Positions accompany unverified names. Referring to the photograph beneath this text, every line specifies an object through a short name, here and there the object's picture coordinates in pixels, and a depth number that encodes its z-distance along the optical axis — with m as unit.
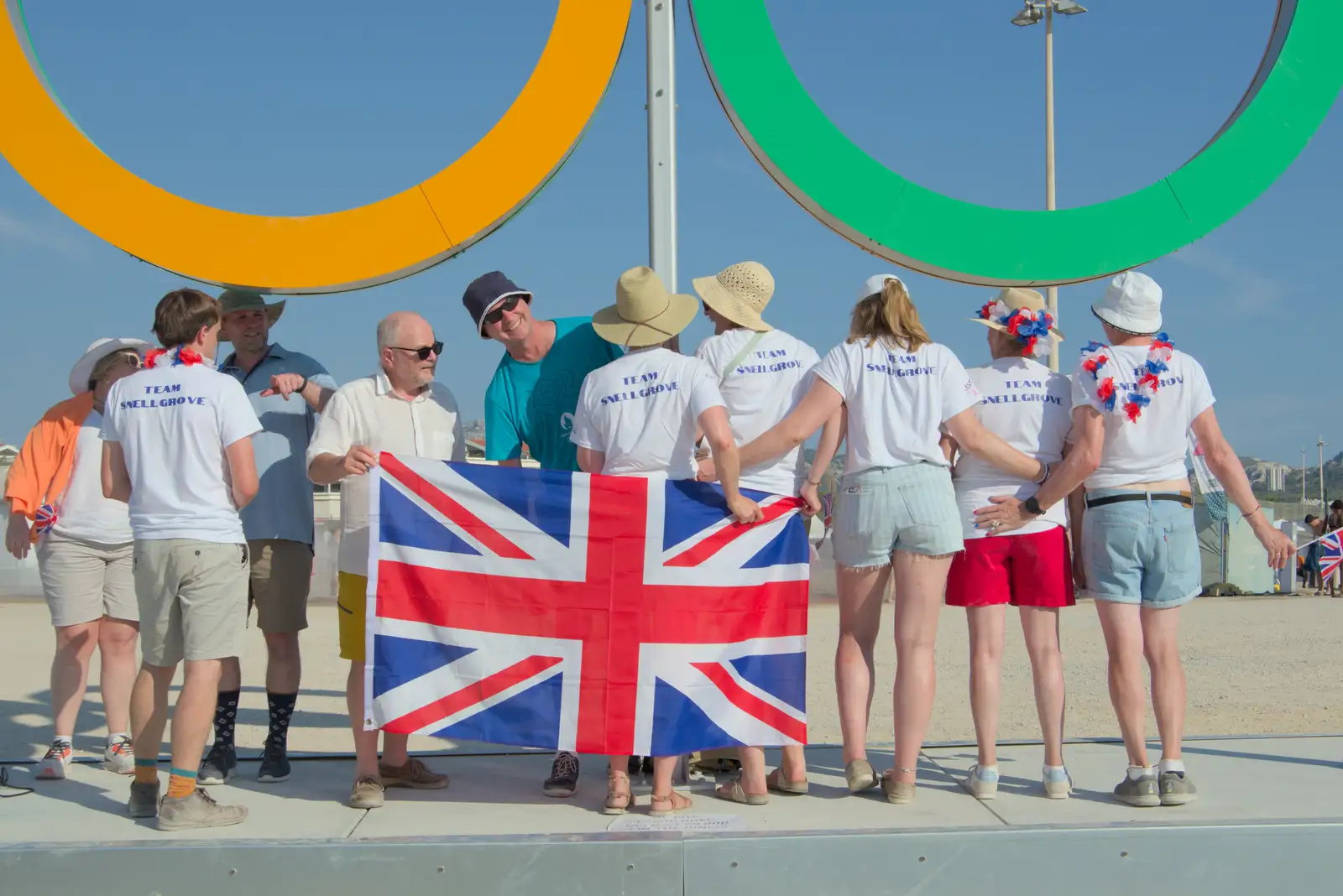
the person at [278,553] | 4.87
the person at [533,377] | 4.71
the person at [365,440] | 4.38
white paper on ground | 3.95
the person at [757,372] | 4.53
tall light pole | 20.05
